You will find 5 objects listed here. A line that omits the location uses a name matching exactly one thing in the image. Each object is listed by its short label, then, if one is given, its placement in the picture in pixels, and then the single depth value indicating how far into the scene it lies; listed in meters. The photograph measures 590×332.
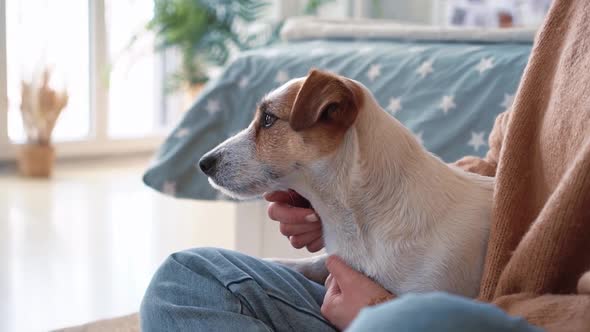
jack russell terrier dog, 1.05
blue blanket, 1.73
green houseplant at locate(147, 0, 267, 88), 4.08
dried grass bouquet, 3.63
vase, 3.62
